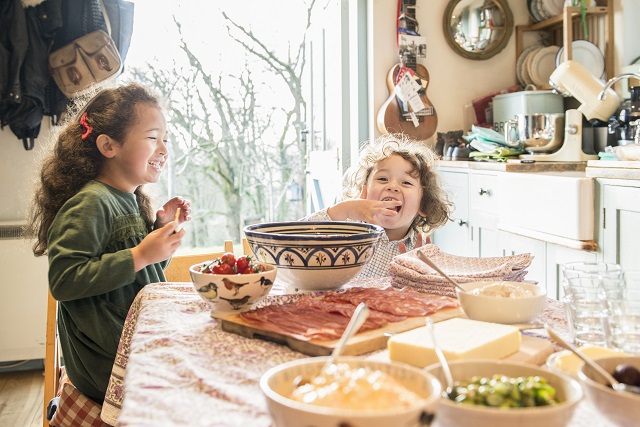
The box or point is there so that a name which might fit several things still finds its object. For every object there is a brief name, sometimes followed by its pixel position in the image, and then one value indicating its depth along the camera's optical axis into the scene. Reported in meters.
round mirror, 3.77
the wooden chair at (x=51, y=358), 1.59
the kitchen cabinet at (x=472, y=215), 3.07
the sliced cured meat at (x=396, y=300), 1.02
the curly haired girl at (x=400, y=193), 1.95
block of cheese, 0.73
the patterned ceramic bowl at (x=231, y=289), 1.04
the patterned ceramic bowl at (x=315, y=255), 1.15
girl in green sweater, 1.36
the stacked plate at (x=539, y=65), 3.79
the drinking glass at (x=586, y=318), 0.88
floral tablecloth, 0.67
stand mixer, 3.05
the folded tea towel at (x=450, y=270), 1.21
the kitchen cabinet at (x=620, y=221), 2.20
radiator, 3.36
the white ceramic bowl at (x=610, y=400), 0.56
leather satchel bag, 3.15
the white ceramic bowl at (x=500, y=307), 0.96
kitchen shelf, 3.25
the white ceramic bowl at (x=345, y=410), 0.51
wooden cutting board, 0.86
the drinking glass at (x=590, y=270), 0.92
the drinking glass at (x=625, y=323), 0.80
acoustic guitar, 3.68
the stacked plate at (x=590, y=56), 3.30
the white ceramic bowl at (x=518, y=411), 0.53
